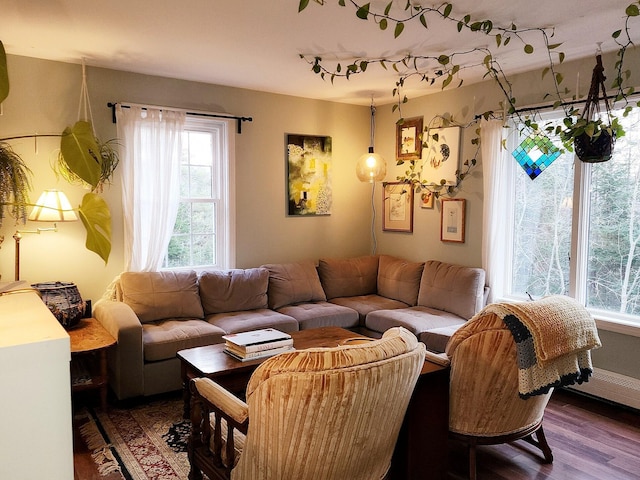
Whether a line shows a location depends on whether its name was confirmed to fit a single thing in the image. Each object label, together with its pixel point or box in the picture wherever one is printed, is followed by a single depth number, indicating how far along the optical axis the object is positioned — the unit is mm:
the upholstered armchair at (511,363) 2184
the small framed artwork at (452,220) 4613
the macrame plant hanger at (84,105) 3877
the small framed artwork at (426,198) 4930
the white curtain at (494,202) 4219
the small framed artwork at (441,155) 4641
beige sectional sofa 3484
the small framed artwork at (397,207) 5172
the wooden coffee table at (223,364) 2709
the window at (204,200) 4504
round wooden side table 3188
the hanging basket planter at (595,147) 3056
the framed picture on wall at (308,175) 5020
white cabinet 869
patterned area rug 2680
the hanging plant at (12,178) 3184
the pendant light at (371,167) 4762
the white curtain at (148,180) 4059
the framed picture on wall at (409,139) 5023
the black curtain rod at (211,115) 4007
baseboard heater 3457
